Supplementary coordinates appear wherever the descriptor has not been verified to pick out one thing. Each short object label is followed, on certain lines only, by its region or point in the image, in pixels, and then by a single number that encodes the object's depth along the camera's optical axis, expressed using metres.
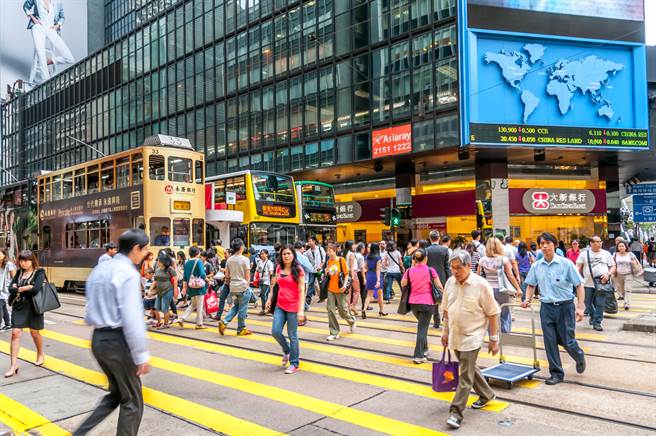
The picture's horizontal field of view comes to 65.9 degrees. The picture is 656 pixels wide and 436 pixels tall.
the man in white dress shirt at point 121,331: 3.47
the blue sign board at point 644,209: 21.45
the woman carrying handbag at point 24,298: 6.58
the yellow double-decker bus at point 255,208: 17.73
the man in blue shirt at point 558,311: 5.77
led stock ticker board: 24.86
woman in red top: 6.60
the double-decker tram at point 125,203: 15.08
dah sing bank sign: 27.67
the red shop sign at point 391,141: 26.85
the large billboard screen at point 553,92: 24.98
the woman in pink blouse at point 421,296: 6.85
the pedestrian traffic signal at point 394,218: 20.86
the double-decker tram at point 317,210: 20.30
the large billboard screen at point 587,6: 25.77
